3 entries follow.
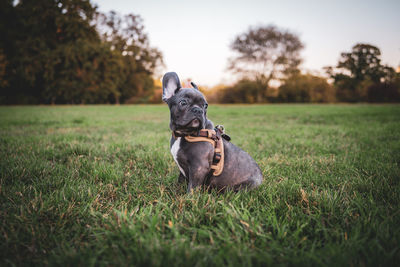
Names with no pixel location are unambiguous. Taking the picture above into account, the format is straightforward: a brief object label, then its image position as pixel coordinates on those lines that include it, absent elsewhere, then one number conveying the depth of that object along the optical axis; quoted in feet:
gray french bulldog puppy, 6.62
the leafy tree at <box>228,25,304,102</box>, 124.57
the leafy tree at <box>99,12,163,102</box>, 122.52
